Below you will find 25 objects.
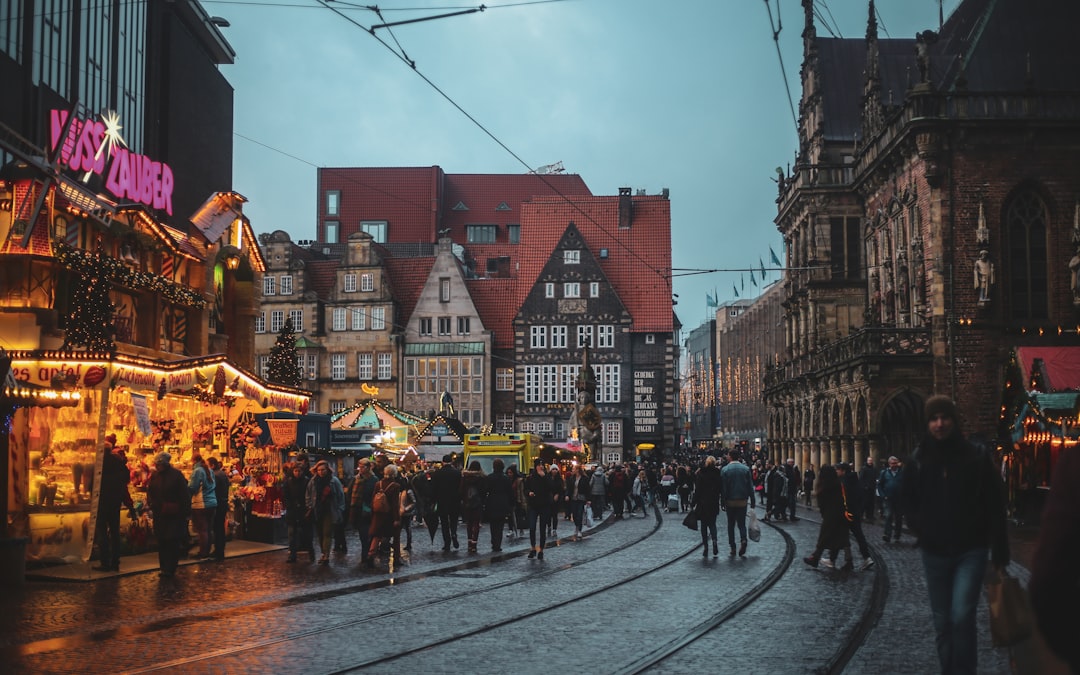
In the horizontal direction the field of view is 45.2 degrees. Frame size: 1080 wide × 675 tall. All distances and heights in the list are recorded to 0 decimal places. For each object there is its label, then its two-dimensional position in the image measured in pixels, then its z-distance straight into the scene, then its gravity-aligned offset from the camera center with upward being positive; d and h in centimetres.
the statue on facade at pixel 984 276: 4256 +515
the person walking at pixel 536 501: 2126 -112
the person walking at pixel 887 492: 2439 -114
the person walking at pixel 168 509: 1762 -102
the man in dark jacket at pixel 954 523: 721 -51
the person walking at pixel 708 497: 2067 -102
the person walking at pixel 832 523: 1817 -127
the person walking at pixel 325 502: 2041 -107
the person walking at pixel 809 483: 4983 -201
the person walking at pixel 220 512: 2089 -125
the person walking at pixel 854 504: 1866 -106
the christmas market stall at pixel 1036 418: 2658 +30
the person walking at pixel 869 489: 3203 -144
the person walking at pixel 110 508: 1806 -102
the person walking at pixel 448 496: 2298 -110
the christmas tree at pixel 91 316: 1967 +184
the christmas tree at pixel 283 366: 3347 +177
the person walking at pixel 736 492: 2017 -92
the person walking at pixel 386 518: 1989 -128
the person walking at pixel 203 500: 2034 -104
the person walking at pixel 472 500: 2281 -117
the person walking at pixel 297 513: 2039 -123
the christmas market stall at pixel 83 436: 1845 -1
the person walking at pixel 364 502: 2020 -107
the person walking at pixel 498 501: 2269 -117
